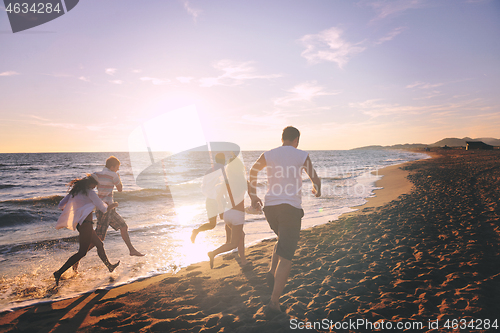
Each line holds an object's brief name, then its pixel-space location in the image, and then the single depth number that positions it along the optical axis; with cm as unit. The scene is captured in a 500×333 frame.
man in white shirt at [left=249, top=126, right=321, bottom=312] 307
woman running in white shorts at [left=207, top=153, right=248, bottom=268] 452
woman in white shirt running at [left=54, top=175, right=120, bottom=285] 425
